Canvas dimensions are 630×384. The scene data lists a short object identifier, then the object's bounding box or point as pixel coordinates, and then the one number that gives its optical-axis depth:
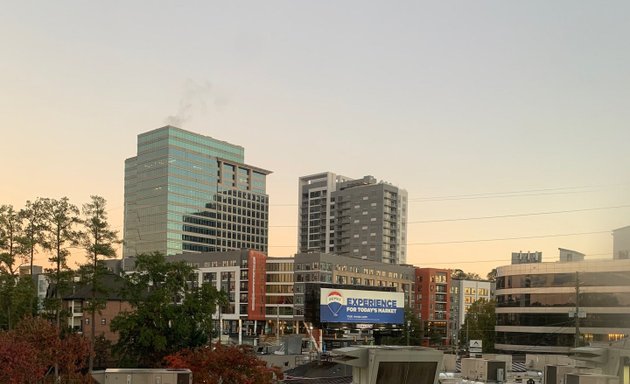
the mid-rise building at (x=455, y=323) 187.80
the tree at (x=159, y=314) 63.47
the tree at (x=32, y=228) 62.34
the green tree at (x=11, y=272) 62.94
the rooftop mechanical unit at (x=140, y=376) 40.97
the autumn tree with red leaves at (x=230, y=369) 43.28
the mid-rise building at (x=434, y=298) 189.88
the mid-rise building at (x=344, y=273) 161.75
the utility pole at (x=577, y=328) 65.57
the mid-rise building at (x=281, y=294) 164.12
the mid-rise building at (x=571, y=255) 132.38
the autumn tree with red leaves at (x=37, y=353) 38.54
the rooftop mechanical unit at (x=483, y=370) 62.66
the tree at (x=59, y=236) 60.97
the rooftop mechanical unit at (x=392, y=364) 23.39
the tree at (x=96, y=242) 60.25
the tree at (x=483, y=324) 140.12
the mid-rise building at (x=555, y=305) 109.19
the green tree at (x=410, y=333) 133.94
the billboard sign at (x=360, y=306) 95.69
